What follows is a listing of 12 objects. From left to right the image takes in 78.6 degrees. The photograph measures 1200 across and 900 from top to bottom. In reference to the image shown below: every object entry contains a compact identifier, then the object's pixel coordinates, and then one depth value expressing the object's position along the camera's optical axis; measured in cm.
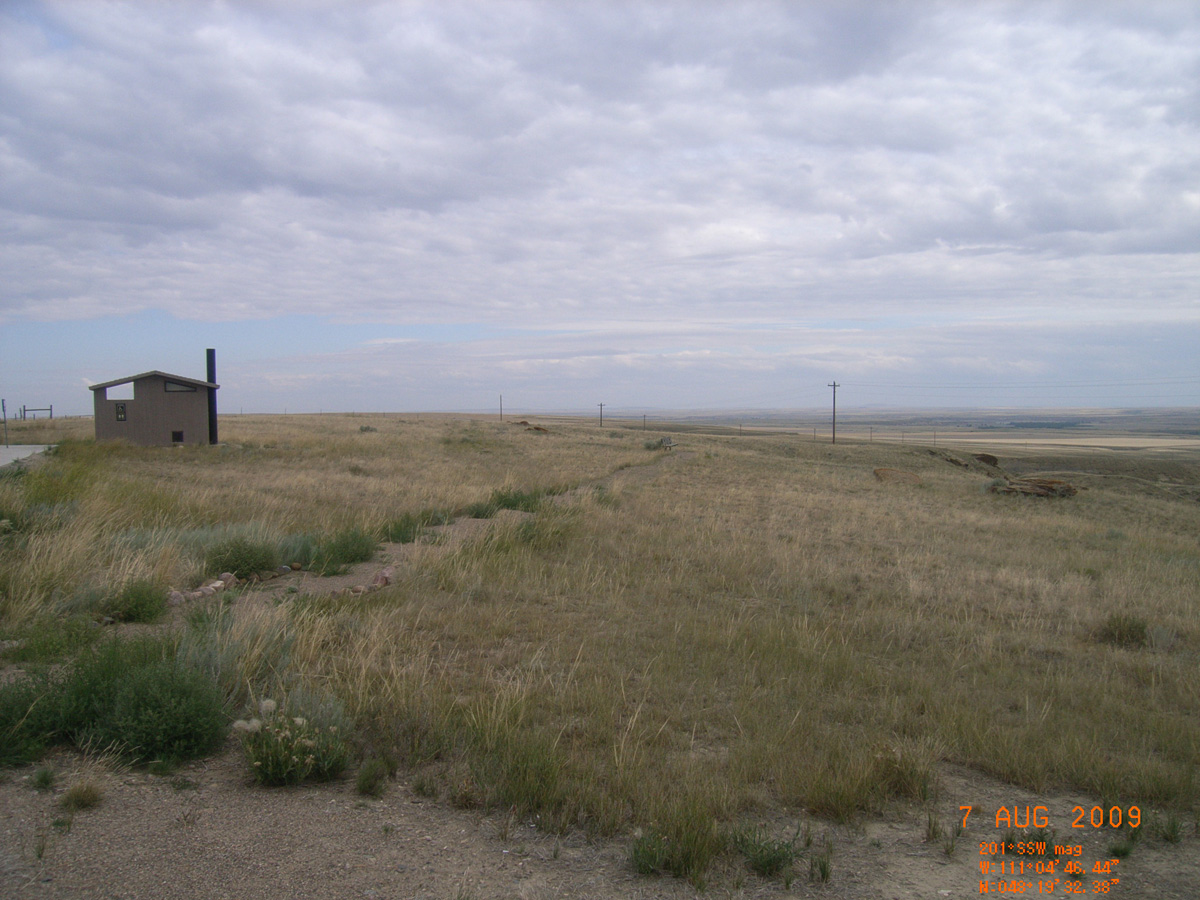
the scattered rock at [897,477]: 3312
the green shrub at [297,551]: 1020
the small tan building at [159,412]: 3212
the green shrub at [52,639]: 540
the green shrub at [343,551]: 998
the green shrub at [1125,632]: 896
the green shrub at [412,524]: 1258
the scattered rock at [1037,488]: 3038
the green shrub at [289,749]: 416
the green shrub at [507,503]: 1585
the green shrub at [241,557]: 938
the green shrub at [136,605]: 716
